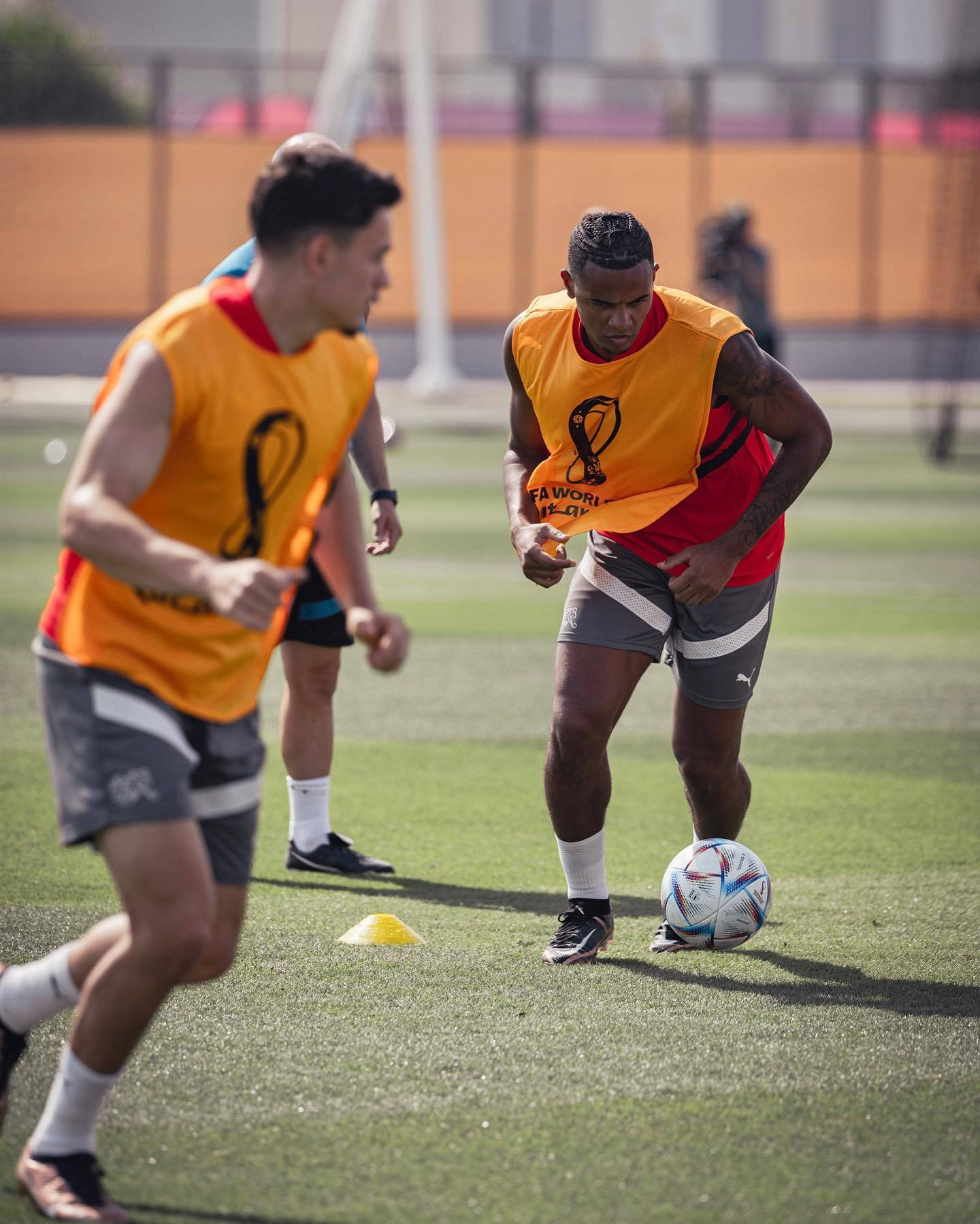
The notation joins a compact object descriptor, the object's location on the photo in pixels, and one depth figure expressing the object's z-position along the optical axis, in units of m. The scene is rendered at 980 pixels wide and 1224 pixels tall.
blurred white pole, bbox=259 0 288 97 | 122.75
